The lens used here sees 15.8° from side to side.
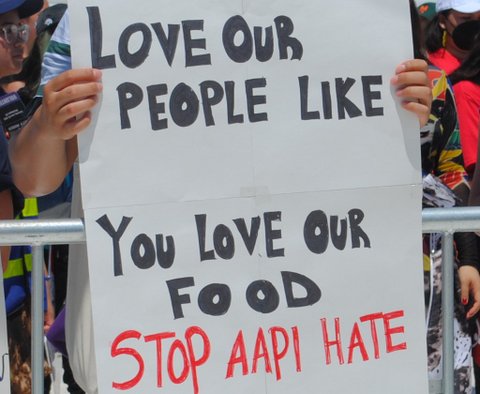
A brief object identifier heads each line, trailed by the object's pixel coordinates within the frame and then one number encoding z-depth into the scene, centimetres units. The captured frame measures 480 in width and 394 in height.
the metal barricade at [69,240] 423
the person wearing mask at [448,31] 757
